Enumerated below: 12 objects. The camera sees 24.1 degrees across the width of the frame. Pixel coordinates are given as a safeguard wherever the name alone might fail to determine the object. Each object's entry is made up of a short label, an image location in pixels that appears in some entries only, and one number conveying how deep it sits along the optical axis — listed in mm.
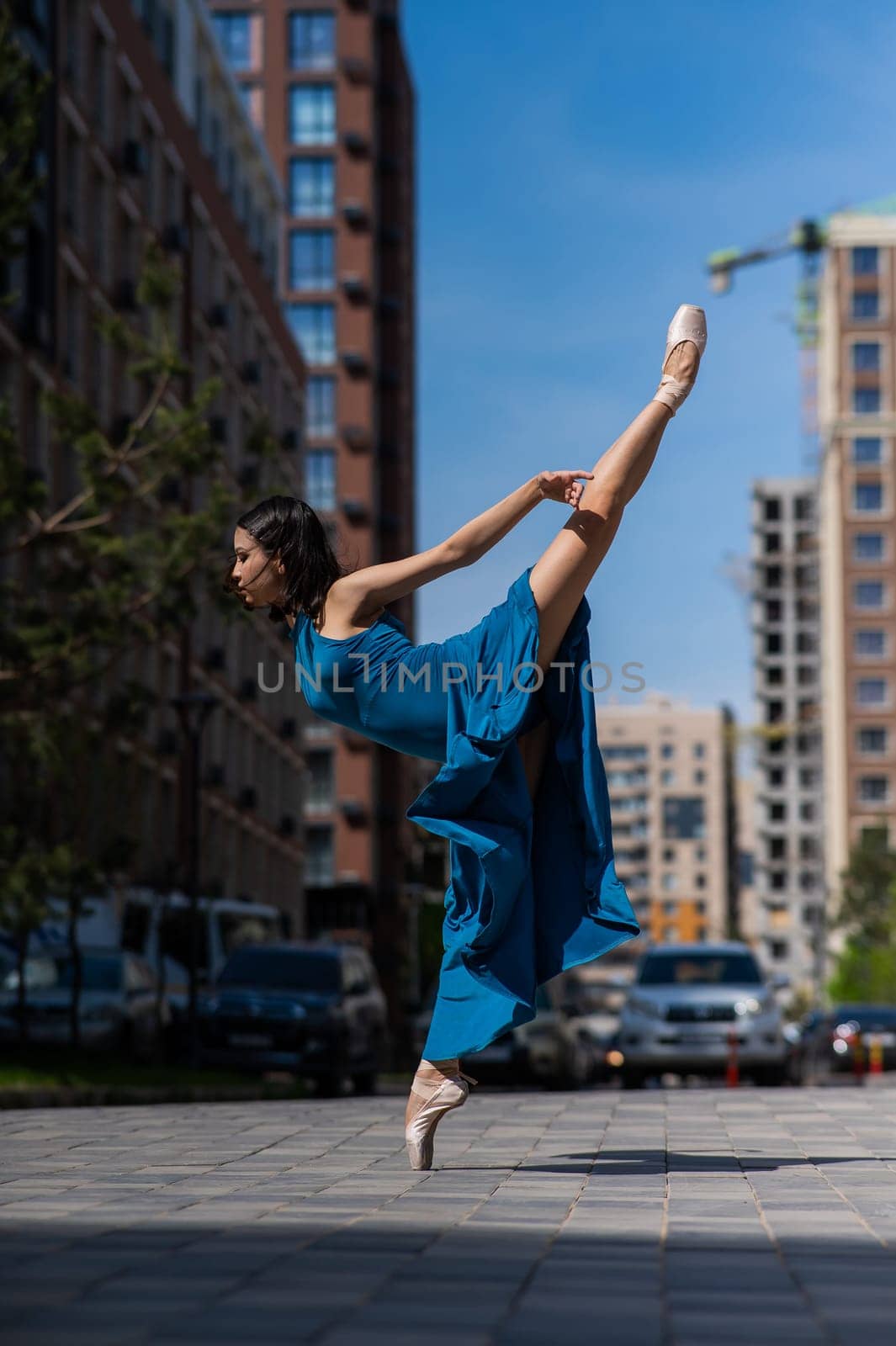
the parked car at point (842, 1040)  30875
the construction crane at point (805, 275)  142750
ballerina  6254
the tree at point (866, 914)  88562
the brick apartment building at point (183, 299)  35812
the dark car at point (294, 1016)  21672
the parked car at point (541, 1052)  24359
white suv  21594
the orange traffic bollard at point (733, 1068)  21031
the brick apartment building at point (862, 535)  124250
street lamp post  24820
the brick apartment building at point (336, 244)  81188
